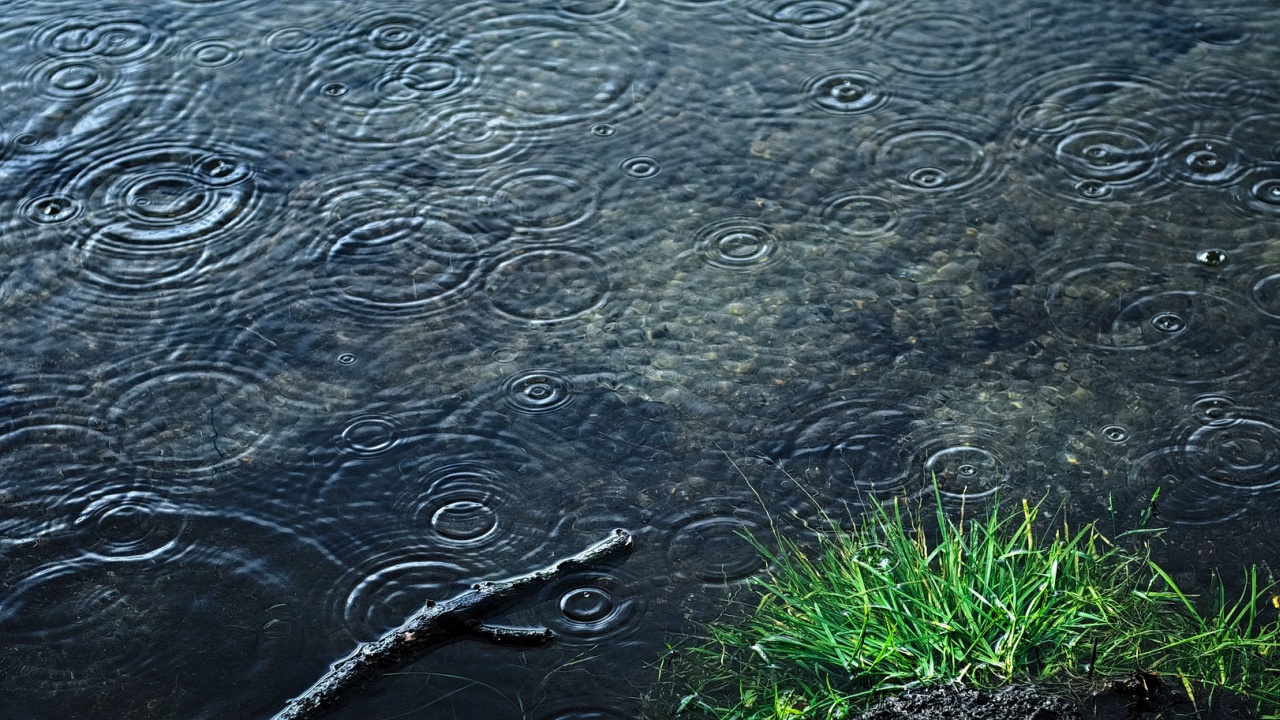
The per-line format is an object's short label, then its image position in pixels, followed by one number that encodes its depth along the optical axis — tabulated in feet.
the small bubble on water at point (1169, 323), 11.19
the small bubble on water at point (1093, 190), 12.62
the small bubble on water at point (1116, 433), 10.19
